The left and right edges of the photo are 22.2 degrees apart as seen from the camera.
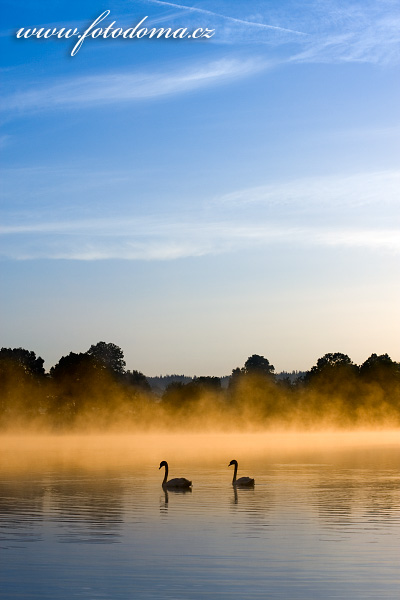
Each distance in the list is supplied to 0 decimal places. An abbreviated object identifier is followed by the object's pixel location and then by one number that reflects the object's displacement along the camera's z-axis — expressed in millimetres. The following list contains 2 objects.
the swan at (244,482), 61344
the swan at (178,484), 59906
